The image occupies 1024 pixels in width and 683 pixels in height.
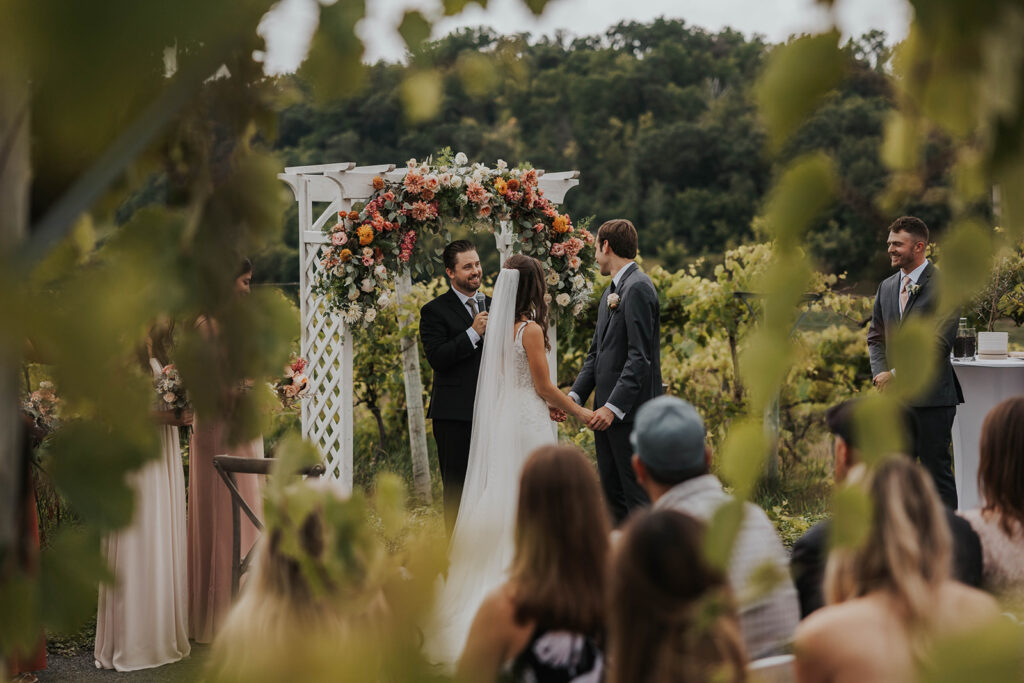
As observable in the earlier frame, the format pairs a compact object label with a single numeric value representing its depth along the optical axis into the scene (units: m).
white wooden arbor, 7.10
